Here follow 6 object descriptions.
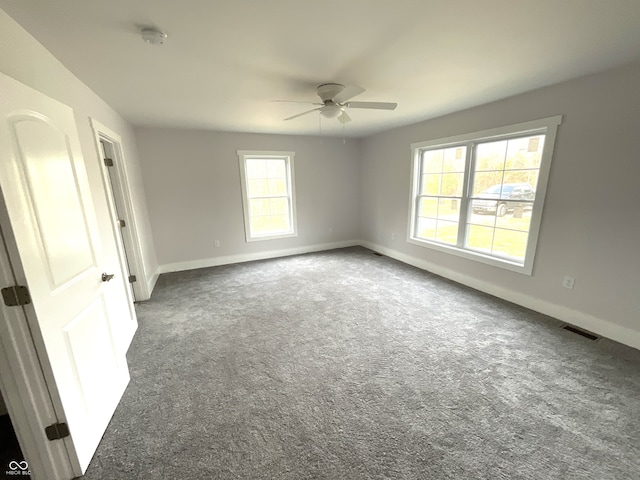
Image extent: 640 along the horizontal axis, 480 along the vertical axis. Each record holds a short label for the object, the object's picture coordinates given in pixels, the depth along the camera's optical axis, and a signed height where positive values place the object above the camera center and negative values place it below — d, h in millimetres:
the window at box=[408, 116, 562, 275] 2895 -139
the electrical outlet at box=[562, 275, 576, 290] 2650 -1048
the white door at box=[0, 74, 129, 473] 1144 -319
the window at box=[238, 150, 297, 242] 4863 -167
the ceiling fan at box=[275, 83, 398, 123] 2304 +752
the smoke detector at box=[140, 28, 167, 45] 1504 +886
